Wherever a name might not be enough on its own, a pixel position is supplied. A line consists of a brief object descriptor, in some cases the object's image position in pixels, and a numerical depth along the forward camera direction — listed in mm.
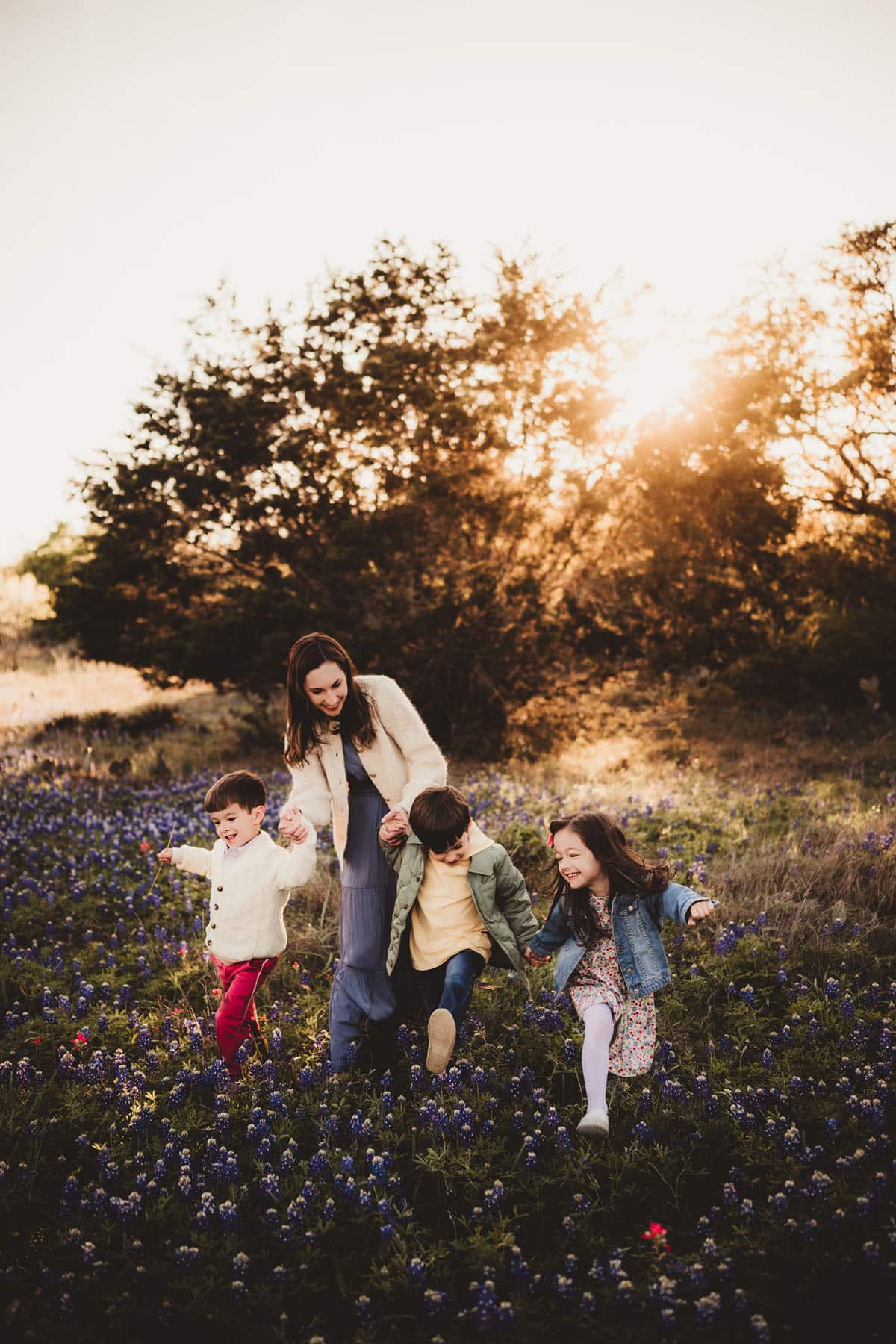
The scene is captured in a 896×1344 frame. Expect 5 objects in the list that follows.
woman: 4223
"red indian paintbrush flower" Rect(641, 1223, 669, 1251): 3006
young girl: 3885
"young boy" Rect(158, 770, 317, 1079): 4168
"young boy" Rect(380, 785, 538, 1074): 4023
